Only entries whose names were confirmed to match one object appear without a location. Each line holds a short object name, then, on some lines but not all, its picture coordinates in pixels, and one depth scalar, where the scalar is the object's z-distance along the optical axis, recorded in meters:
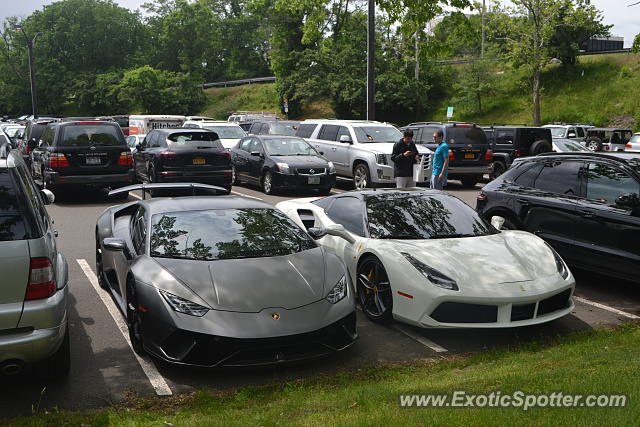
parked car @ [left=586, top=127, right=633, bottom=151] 29.89
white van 30.80
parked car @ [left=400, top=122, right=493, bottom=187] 19.53
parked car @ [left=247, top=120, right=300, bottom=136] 23.52
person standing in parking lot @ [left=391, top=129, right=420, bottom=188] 13.55
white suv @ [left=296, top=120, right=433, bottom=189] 17.92
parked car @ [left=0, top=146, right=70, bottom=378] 4.47
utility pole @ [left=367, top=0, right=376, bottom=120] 22.09
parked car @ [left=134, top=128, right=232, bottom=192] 16.17
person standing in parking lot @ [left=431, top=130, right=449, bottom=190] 14.66
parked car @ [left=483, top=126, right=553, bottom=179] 20.73
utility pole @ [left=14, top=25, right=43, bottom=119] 53.95
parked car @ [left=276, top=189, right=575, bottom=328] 6.03
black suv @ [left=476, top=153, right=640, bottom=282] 7.74
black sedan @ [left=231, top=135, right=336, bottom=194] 17.42
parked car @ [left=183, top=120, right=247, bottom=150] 22.88
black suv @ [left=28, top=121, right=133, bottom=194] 14.99
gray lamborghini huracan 5.07
